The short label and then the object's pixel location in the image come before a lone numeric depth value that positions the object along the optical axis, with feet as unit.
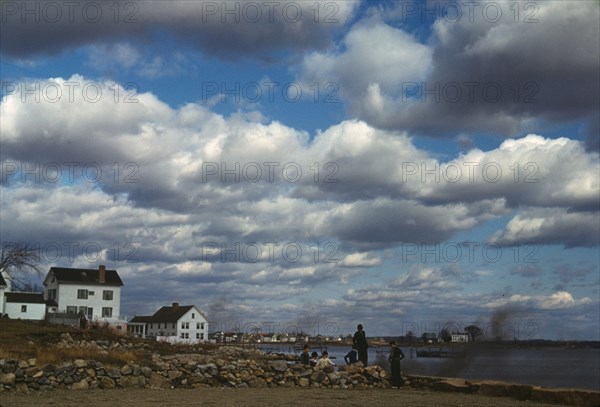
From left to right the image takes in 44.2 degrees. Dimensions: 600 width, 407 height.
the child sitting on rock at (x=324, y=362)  85.92
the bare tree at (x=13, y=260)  250.04
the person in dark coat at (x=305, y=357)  94.32
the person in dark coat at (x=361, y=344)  91.56
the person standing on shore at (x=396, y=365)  83.56
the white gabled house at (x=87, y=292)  279.08
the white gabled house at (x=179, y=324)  337.52
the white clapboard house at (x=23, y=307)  245.45
